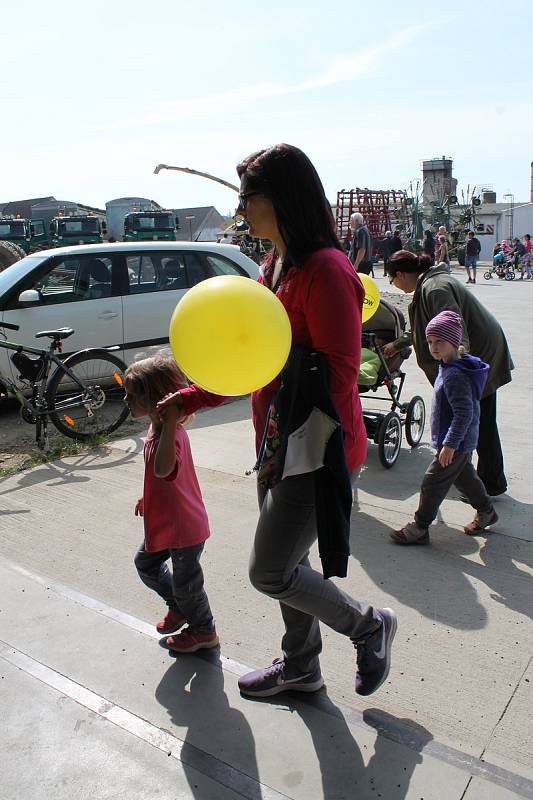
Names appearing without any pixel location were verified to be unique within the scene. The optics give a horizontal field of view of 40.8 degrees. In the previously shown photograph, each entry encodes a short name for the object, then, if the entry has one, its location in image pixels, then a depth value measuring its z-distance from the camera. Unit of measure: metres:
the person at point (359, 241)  12.37
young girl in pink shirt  2.82
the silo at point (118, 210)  37.34
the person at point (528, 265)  26.31
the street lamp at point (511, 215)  49.51
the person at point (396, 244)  22.64
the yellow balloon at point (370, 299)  5.12
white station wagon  7.31
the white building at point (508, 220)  51.44
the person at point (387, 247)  23.17
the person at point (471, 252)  23.50
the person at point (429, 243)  26.49
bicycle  6.32
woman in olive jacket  4.29
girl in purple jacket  3.87
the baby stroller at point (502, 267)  25.89
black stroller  5.42
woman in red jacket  2.29
